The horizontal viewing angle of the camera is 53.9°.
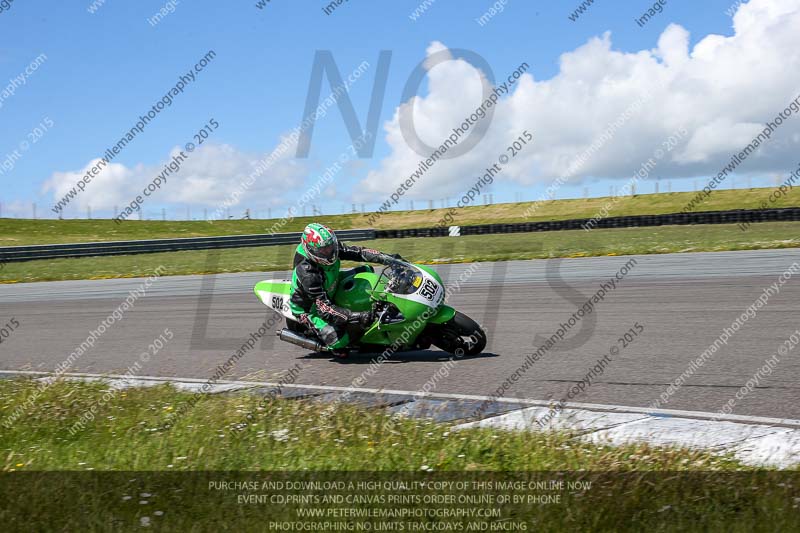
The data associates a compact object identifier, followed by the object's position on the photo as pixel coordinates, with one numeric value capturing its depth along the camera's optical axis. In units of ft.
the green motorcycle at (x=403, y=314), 27.66
